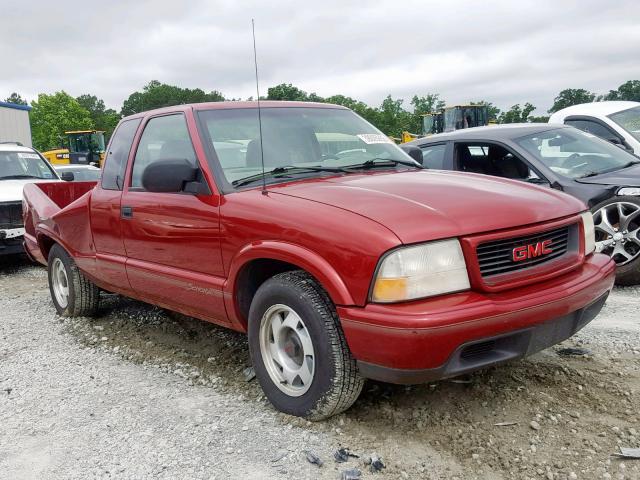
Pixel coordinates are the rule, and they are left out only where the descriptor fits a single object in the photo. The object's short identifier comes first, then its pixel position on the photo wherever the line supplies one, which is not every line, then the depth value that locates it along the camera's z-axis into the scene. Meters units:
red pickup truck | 2.68
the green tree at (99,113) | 90.88
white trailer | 28.25
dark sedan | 5.43
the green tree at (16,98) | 107.69
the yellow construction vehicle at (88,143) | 28.27
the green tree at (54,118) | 78.44
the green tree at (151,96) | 82.69
